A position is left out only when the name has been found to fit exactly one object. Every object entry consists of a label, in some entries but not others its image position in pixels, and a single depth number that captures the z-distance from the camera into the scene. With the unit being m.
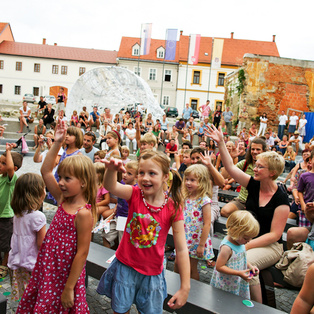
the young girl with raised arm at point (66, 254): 2.07
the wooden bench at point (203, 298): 2.47
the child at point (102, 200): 4.34
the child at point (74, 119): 14.30
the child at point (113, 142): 5.38
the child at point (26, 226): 2.82
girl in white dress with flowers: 3.42
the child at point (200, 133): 14.84
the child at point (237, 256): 2.64
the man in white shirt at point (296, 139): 12.55
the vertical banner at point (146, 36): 27.19
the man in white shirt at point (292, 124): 16.21
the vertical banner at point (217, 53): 28.16
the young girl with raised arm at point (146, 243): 2.10
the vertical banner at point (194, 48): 27.97
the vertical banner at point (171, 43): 28.11
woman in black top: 3.13
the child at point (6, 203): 3.53
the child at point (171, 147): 9.29
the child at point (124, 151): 5.51
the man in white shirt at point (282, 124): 16.80
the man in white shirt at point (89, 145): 5.67
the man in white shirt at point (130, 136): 12.96
